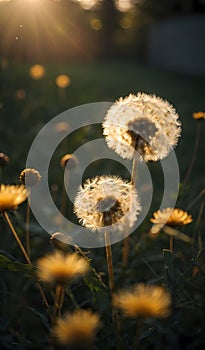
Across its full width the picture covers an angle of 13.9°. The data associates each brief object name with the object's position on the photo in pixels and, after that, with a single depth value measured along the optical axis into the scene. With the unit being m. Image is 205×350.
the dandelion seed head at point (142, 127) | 0.59
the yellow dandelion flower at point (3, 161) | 0.65
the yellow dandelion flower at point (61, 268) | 0.47
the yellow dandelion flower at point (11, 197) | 0.54
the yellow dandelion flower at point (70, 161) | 0.69
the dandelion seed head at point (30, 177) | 0.59
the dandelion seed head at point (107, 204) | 0.55
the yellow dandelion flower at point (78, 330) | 0.44
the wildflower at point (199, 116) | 0.71
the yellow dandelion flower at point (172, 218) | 0.59
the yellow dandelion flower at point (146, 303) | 0.45
